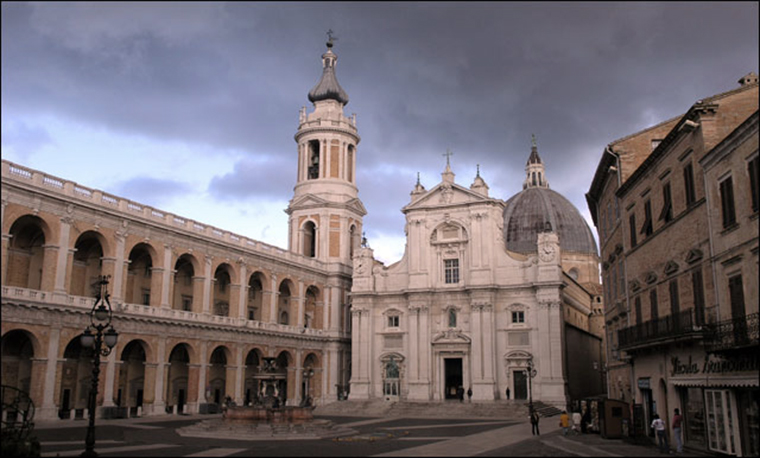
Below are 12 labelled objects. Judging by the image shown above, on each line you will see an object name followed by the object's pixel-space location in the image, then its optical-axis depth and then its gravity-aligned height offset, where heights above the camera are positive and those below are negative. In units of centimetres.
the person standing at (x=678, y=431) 2244 -185
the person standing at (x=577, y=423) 3153 -227
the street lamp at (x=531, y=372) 4117 -4
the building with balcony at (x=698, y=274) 1992 +332
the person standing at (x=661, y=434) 2272 -199
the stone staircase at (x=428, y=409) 4881 -271
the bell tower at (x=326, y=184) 6569 +1756
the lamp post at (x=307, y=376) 5955 -39
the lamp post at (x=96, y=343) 2005 +82
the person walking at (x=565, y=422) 3056 -218
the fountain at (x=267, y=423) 2934 -226
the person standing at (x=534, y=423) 3099 -223
